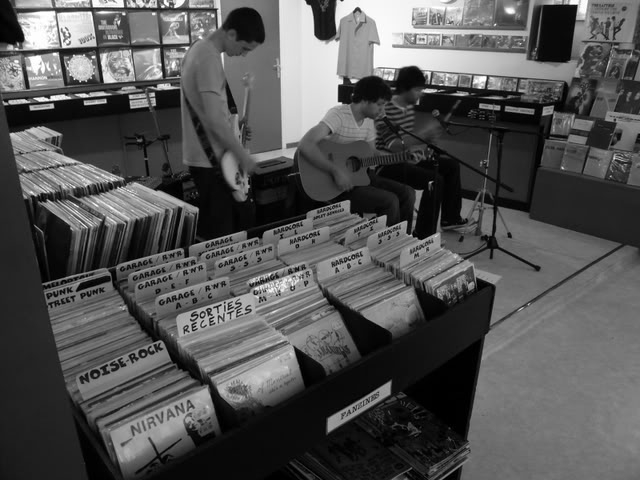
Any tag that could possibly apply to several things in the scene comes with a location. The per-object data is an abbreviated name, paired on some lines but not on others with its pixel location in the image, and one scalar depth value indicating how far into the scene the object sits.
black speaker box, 4.68
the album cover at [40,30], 4.91
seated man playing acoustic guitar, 3.14
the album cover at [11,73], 4.86
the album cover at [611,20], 3.96
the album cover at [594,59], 4.14
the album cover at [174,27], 5.74
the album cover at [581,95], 4.29
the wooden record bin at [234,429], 0.56
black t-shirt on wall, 6.91
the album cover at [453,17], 5.57
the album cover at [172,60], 5.81
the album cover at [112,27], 5.31
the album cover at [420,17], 5.89
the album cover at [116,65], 5.43
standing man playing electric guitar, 2.48
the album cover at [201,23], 5.98
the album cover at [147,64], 5.62
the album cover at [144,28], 5.53
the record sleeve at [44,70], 5.04
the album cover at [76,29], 5.11
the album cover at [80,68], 5.24
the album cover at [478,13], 5.31
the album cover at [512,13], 5.05
